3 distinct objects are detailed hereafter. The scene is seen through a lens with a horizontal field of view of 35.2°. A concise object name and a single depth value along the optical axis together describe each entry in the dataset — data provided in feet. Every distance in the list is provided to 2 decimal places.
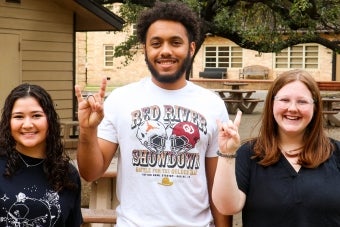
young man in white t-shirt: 8.46
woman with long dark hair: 8.11
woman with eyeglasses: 8.00
